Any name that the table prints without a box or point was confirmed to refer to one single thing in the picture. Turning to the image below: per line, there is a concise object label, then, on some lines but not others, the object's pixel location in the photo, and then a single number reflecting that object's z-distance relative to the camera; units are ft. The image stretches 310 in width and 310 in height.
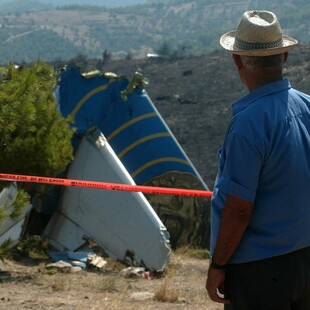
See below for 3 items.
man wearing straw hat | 22.87
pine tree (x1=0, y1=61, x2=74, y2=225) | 44.54
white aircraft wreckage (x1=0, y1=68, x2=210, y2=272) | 62.27
